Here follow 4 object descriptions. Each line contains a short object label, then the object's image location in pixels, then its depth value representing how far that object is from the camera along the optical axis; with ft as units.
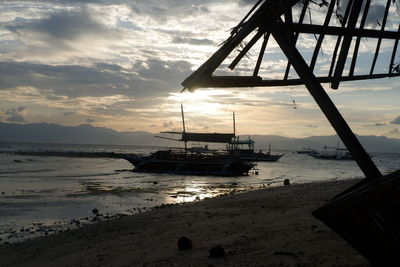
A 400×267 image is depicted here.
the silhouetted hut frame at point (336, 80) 9.36
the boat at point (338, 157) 403.34
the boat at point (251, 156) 293.02
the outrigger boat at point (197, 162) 146.00
